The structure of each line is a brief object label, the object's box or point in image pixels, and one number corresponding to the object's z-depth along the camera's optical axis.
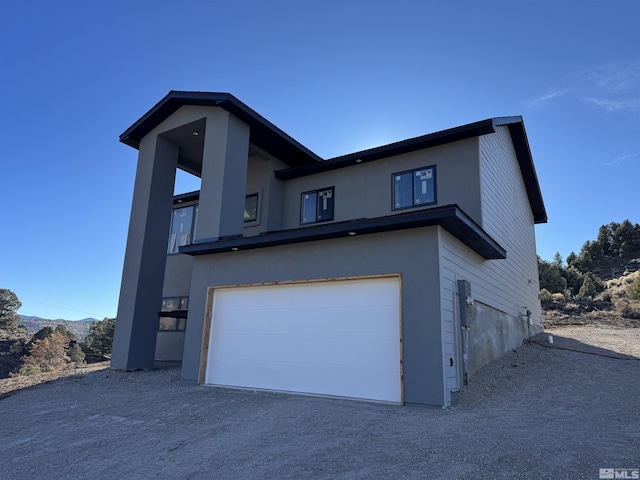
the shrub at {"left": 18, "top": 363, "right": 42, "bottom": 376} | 15.60
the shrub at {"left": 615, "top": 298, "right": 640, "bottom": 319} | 18.53
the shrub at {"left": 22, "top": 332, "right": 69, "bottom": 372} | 25.17
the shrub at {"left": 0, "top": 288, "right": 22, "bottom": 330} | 38.53
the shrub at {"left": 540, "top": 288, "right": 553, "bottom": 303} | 24.52
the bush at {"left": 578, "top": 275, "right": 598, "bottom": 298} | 25.88
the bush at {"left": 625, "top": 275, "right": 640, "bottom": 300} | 21.52
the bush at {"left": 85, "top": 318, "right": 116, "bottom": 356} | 32.94
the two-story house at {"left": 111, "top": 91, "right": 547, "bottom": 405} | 7.32
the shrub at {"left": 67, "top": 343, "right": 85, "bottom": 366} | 27.76
